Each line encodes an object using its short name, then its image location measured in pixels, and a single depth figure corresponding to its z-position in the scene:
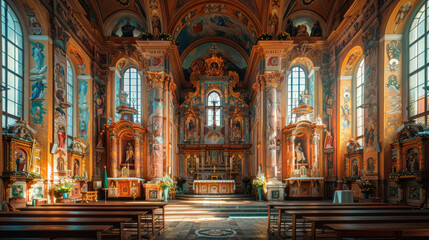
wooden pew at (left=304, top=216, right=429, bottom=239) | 5.60
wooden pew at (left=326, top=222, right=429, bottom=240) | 4.72
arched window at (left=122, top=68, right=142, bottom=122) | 21.02
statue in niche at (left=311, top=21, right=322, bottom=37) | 20.52
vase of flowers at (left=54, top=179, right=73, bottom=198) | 13.52
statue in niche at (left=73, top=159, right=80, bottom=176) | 16.14
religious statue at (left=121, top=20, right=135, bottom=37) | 21.08
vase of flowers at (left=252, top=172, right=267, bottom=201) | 17.23
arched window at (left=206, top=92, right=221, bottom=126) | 25.42
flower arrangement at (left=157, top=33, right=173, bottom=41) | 18.70
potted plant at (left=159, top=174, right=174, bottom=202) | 17.36
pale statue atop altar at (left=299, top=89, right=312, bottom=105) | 18.23
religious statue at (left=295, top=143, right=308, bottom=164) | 18.88
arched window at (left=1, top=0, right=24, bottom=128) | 12.30
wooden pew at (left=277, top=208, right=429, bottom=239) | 6.88
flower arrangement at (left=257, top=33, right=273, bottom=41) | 18.42
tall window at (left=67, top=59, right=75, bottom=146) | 17.62
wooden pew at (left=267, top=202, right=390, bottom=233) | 9.43
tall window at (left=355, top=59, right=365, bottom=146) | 17.41
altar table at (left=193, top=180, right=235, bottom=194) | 20.06
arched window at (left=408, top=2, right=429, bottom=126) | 12.48
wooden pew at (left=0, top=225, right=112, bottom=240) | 4.57
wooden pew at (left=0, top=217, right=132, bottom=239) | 5.45
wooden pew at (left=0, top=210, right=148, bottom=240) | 6.59
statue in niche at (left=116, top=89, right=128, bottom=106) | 18.90
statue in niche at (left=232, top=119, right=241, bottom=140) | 25.30
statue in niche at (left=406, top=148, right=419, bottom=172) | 11.63
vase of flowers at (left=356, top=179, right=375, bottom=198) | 13.65
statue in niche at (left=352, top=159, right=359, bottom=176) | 16.42
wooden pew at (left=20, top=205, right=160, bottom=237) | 7.94
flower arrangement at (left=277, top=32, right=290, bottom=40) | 18.30
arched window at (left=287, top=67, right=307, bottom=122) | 20.52
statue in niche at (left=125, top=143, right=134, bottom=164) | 19.30
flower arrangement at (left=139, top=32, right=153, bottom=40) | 18.69
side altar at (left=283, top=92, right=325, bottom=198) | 18.22
